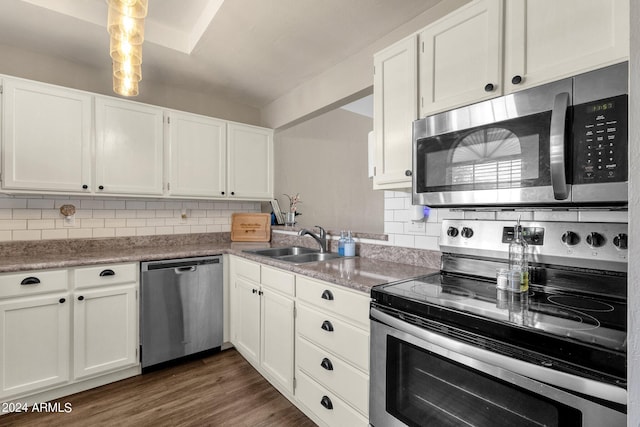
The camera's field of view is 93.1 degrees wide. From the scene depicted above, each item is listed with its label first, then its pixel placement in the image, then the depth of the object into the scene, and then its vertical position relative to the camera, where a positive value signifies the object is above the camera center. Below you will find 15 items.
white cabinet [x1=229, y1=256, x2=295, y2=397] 1.89 -0.77
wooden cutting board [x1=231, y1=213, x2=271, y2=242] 3.22 -0.18
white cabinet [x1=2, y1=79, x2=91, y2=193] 2.08 +0.52
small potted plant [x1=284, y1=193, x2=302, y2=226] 3.12 -0.08
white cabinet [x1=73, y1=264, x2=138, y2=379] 2.02 -0.76
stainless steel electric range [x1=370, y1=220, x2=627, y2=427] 0.76 -0.37
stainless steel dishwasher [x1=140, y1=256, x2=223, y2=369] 2.26 -0.77
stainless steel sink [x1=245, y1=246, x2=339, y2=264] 2.45 -0.37
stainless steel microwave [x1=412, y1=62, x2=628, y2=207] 0.94 +0.23
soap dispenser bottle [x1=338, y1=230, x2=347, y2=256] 2.24 -0.25
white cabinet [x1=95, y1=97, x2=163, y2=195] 2.40 +0.52
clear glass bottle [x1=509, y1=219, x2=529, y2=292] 1.25 -0.17
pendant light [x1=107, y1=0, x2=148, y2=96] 1.31 +0.80
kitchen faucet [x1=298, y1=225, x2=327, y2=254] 2.41 -0.22
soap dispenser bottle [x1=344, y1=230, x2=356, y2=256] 2.22 -0.27
